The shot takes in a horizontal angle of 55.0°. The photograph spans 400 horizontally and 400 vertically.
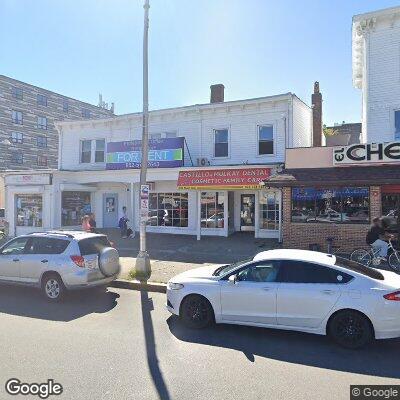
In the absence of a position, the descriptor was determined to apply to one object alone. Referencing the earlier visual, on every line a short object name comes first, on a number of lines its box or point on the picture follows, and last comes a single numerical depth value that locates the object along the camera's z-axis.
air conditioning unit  19.84
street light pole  10.54
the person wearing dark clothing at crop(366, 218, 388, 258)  11.37
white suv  8.52
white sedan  5.79
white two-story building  18.48
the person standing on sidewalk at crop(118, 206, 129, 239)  19.38
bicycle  11.23
